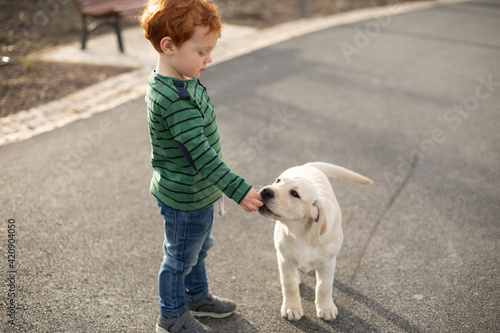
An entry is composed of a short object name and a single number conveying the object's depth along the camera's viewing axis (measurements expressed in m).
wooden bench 7.47
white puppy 2.46
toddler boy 2.08
